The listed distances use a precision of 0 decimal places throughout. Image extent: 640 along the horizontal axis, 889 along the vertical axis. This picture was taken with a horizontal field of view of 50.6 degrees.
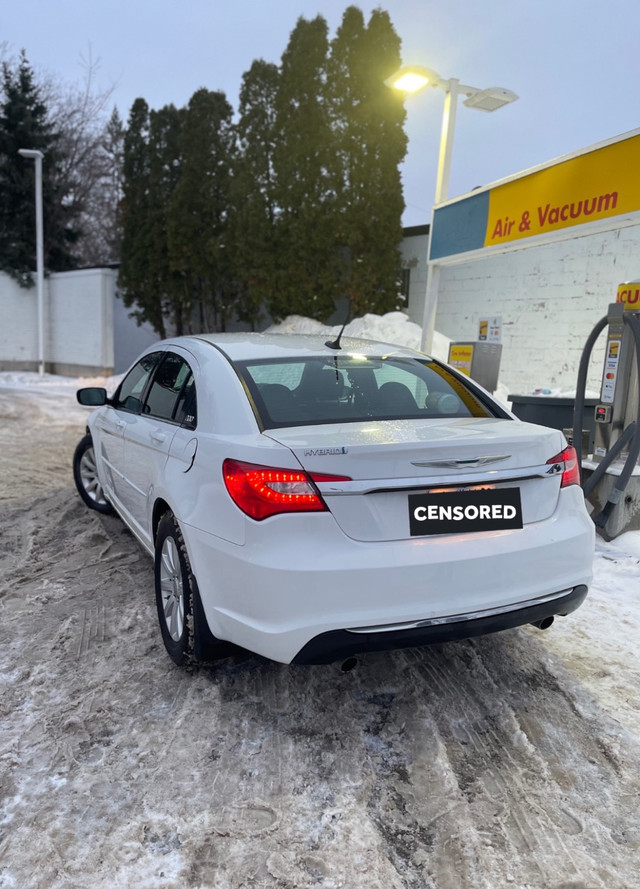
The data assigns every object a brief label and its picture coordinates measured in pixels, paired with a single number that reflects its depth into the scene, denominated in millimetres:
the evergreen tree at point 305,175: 14531
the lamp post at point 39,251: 18156
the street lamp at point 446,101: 8547
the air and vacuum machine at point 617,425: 5102
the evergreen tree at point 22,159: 21719
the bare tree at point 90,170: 27906
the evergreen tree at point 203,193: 16984
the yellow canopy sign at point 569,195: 5430
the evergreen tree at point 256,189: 15383
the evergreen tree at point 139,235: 18109
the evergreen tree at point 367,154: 14203
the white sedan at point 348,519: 2426
